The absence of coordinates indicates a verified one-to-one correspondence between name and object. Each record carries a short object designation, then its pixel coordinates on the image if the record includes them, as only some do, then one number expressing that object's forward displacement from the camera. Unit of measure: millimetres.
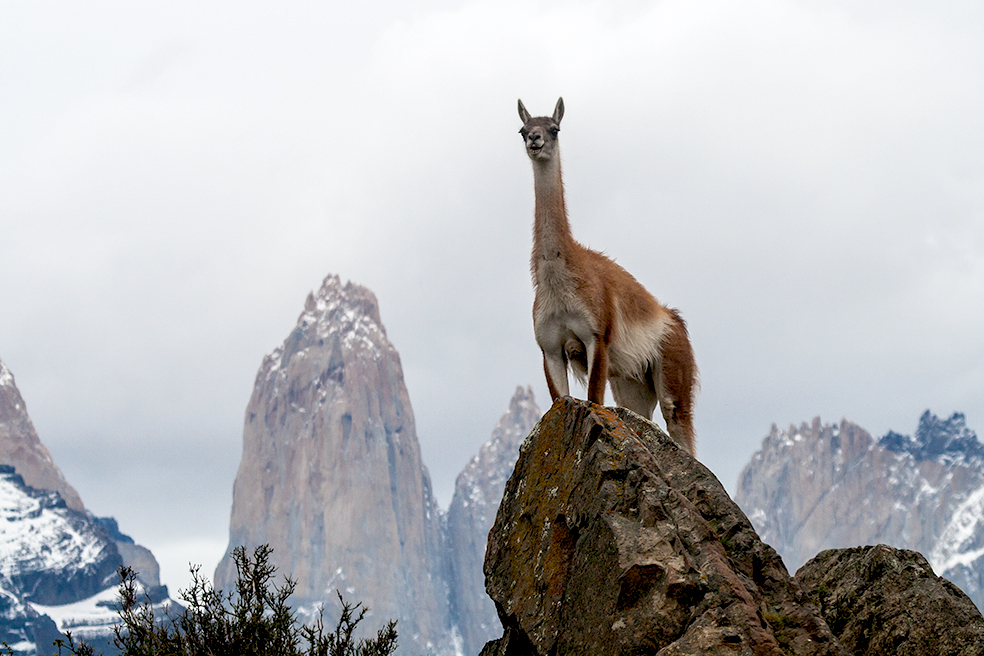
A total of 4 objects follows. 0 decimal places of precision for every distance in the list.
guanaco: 26797
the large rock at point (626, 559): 18266
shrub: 22562
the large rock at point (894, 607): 19859
